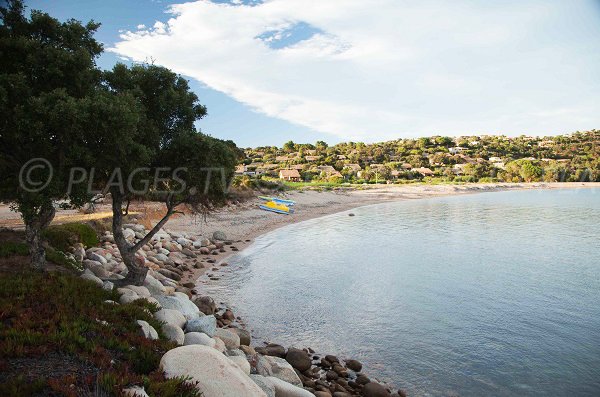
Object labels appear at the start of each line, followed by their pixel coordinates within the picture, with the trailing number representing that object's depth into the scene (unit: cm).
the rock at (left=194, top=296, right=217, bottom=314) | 1488
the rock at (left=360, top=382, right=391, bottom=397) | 998
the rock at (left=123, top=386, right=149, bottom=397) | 543
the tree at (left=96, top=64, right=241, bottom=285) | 1305
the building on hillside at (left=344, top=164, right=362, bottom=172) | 12070
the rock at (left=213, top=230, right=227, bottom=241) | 3066
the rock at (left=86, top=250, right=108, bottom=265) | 1698
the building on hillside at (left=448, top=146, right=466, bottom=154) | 17306
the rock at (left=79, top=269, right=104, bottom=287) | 1177
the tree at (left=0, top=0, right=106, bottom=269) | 988
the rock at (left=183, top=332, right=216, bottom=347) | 972
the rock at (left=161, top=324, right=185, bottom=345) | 945
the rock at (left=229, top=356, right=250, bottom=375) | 878
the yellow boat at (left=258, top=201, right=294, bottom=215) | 4934
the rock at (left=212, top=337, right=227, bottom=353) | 1005
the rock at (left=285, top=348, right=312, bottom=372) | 1120
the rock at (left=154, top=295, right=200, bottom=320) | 1205
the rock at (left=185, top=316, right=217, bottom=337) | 1071
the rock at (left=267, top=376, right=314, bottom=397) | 846
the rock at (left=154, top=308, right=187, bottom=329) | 1034
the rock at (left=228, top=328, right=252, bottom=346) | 1234
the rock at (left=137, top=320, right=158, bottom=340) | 855
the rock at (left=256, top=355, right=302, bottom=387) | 984
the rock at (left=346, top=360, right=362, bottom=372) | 1162
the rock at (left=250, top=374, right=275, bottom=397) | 791
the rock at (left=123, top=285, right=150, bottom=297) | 1255
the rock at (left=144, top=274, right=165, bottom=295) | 1438
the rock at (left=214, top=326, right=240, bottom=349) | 1106
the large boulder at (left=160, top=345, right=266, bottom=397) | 646
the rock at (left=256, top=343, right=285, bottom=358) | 1183
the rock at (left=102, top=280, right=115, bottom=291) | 1138
